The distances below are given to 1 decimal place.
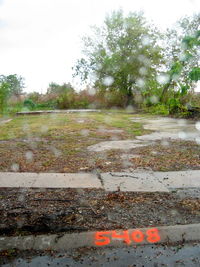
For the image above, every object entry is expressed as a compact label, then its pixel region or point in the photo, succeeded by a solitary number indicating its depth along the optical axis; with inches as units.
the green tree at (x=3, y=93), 534.3
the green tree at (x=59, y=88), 852.4
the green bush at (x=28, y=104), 795.4
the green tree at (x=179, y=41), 671.2
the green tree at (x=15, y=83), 991.2
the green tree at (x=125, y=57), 762.2
